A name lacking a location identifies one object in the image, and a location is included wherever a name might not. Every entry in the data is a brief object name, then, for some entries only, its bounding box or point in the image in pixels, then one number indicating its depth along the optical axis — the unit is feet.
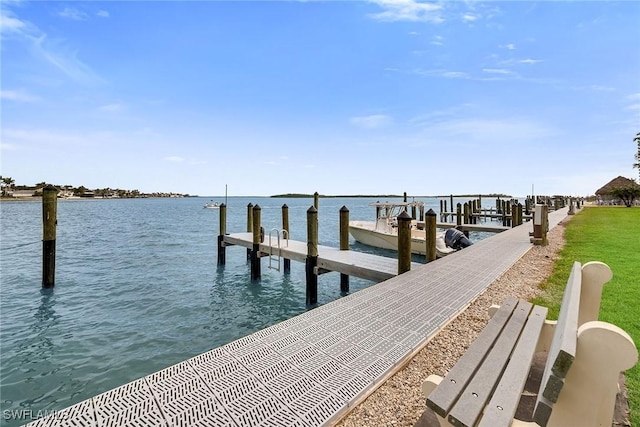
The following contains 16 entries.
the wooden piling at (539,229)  36.47
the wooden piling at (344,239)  34.86
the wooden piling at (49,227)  32.83
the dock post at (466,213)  81.92
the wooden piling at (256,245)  37.22
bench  4.45
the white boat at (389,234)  44.86
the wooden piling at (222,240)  46.73
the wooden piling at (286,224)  42.58
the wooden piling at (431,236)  28.55
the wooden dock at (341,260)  25.63
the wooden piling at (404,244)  23.66
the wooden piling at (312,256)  29.84
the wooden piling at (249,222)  48.46
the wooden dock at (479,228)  62.42
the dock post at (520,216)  68.28
